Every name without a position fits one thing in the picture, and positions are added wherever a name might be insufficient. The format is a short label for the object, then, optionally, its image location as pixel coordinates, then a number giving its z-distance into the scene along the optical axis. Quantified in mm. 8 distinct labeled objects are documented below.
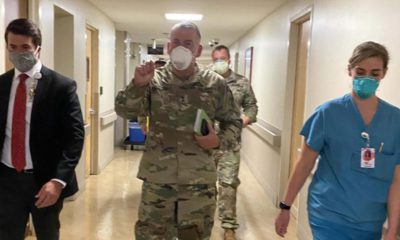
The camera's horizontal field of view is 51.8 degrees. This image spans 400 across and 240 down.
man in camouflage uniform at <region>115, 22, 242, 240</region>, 1845
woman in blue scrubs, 1605
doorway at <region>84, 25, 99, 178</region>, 5293
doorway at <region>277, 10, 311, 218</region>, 4195
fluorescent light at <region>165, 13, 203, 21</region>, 5789
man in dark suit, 1730
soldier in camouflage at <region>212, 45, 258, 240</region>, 3342
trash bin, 7577
